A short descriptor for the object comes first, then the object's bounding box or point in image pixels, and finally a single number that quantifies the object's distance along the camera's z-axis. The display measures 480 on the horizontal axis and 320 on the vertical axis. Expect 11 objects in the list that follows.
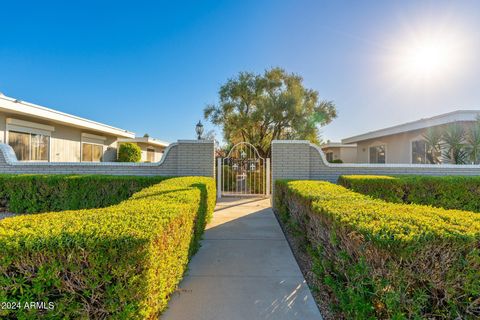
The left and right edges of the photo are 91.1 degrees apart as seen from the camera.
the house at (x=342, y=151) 21.38
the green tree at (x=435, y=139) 10.02
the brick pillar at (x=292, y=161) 7.68
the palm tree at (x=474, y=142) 8.93
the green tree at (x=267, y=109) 15.03
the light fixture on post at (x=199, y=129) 8.99
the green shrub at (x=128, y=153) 15.57
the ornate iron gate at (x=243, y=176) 9.41
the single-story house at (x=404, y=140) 9.67
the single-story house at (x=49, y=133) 10.05
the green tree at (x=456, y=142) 9.23
